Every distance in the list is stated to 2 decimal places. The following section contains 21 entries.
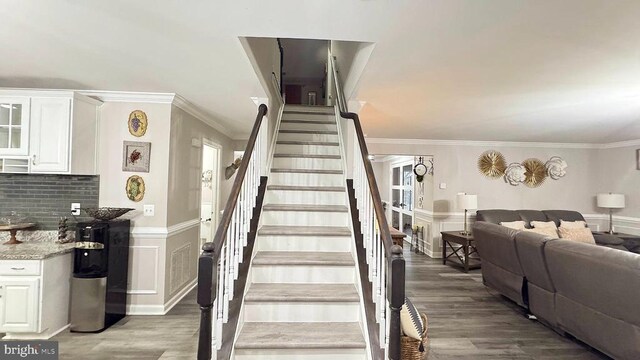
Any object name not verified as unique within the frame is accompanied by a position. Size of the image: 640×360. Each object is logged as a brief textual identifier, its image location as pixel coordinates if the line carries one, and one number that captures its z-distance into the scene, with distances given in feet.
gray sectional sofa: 7.29
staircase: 6.65
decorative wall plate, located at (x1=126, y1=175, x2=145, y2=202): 10.87
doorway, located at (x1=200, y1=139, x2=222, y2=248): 16.47
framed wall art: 10.91
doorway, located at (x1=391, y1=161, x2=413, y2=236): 24.51
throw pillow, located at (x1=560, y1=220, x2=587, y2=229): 17.30
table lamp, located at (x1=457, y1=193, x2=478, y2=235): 17.90
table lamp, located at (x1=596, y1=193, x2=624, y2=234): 18.20
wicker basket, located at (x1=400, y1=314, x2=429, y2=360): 6.61
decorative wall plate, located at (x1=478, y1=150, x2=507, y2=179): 20.01
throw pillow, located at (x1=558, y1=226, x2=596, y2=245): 16.26
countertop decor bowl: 9.79
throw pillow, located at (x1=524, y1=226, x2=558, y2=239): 16.34
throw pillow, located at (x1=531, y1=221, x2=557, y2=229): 16.96
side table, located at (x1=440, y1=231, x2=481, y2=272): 16.66
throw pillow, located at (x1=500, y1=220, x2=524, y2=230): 16.93
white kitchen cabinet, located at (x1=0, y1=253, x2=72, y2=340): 8.60
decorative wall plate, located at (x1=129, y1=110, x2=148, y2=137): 10.95
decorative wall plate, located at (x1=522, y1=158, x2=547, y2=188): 20.03
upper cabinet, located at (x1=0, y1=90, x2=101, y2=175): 9.55
